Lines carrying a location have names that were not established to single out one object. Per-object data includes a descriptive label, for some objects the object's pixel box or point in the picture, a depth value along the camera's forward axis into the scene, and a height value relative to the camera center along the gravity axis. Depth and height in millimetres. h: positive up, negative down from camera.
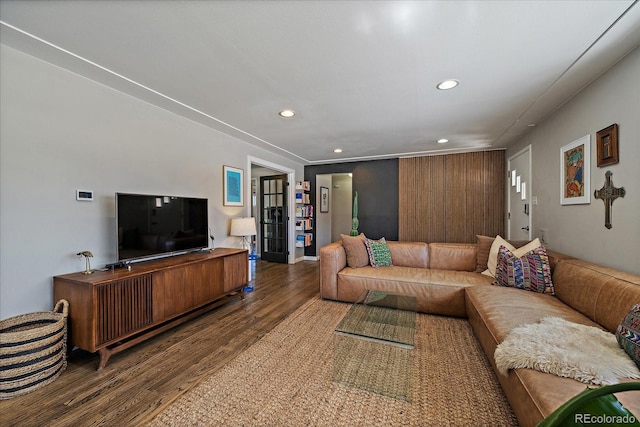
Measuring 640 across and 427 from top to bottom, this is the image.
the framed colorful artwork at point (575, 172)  2238 +344
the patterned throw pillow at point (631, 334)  1227 -624
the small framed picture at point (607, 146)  1914 +491
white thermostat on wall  2151 +155
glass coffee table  1756 -1109
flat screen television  2293 -126
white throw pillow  2619 -429
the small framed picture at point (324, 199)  6477 +312
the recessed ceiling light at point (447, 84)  2242 +1125
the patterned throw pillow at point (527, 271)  2330 -582
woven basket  1603 -894
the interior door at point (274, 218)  5688 -139
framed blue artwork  3709 +397
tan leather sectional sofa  1206 -764
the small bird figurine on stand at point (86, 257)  2098 -370
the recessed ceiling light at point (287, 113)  2902 +1134
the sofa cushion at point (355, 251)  3441 -541
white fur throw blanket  1148 -720
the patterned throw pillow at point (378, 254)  3490 -590
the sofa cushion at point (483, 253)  3084 -527
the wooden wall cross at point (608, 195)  1943 +106
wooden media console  1869 -727
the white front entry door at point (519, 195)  3537 +210
